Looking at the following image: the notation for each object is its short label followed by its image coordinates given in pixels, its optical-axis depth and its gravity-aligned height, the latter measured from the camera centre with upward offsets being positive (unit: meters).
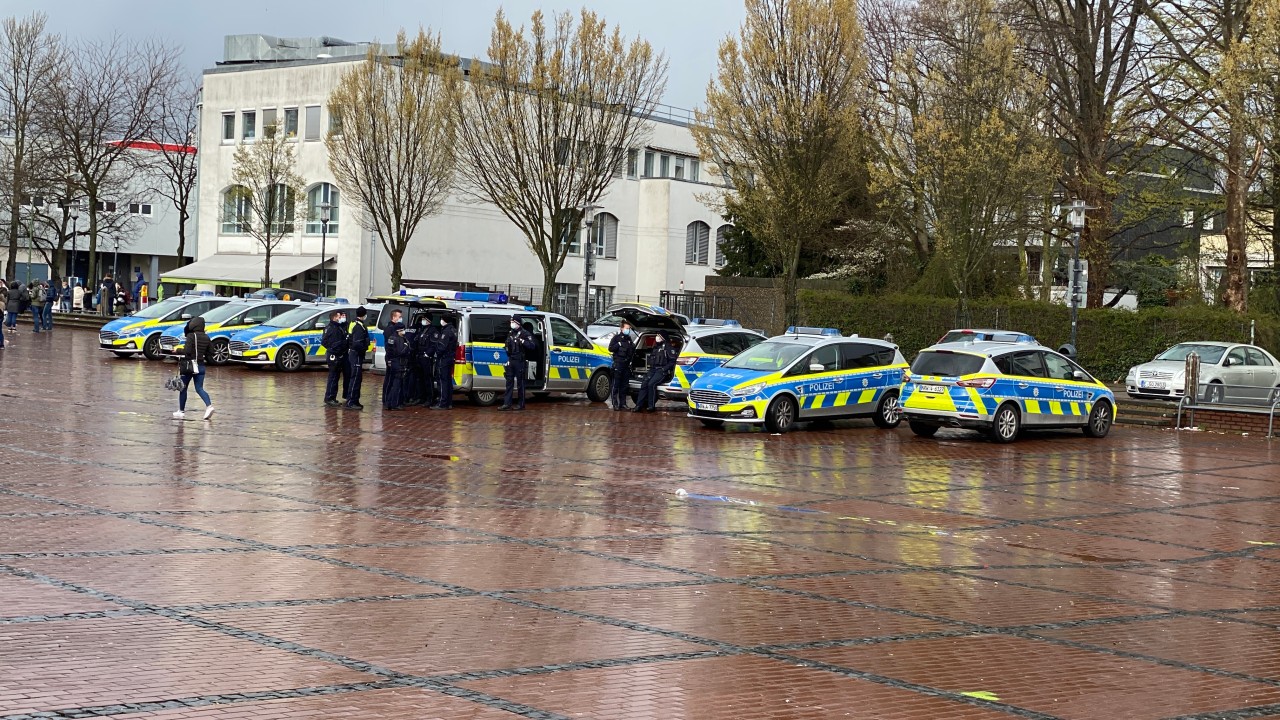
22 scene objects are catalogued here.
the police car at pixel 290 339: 30.86 -0.53
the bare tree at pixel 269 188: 52.84 +5.02
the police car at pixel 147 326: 32.56 -0.35
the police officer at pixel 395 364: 23.09 -0.75
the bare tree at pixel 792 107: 35.28 +5.78
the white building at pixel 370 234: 55.78 +4.45
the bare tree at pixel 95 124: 54.91 +7.63
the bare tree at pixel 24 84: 55.88 +9.20
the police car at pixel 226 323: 31.52 -0.19
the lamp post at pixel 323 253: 49.38 +2.30
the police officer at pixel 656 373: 25.14 -0.82
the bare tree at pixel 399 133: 45.38 +6.22
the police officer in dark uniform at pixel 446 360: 23.70 -0.67
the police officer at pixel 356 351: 22.75 -0.54
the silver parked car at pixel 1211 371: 30.05 -0.57
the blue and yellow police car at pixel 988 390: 21.64 -0.83
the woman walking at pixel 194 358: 19.44 -0.63
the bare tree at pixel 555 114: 40.38 +6.20
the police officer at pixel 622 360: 25.23 -0.61
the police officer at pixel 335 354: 22.81 -0.60
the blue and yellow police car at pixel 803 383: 21.70 -0.83
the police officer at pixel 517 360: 24.02 -0.64
